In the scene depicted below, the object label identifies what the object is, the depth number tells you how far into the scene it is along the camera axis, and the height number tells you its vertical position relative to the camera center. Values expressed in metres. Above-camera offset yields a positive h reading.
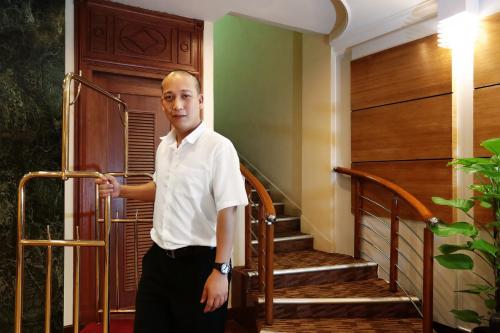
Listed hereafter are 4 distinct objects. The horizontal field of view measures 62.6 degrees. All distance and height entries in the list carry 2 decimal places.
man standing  1.38 -0.20
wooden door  2.86 +0.54
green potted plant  2.21 -0.34
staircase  2.74 -0.91
